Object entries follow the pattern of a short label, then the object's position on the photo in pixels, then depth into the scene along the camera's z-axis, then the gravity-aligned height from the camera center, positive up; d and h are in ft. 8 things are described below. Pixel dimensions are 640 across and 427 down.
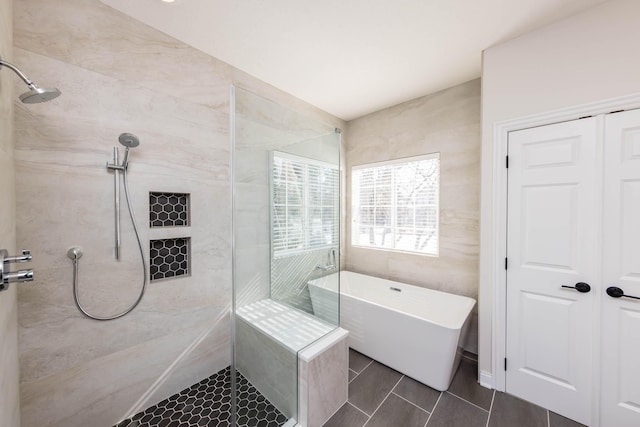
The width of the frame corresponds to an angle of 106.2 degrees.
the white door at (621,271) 4.80 -1.28
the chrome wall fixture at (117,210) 4.82 +0.01
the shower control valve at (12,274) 2.80 -0.76
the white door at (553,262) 5.24 -1.24
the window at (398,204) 9.21 +0.22
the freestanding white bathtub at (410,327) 6.20 -3.48
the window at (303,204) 5.65 +0.14
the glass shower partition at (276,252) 5.04 -1.01
